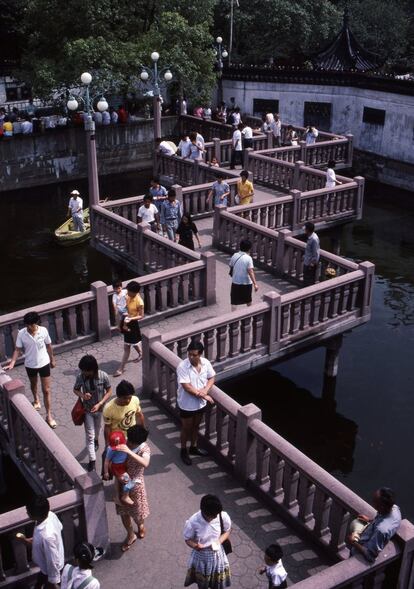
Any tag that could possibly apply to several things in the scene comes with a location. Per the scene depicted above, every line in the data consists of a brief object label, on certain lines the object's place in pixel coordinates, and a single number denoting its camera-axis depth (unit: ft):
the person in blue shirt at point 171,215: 57.41
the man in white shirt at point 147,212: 57.82
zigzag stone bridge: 27.12
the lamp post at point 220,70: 122.51
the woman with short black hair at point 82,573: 22.20
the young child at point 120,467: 27.04
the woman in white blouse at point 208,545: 23.52
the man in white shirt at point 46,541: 23.75
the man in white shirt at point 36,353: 35.06
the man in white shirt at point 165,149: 84.17
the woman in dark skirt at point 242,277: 44.34
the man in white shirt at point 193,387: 31.50
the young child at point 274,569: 23.68
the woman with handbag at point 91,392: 30.82
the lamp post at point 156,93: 89.66
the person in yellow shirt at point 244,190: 65.51
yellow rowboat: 82.23
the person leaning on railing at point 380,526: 23.79
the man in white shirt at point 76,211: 78.28
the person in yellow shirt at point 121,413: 29.14
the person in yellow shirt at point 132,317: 40.11
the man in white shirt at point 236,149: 85.15
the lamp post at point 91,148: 66.16
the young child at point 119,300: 40.70
